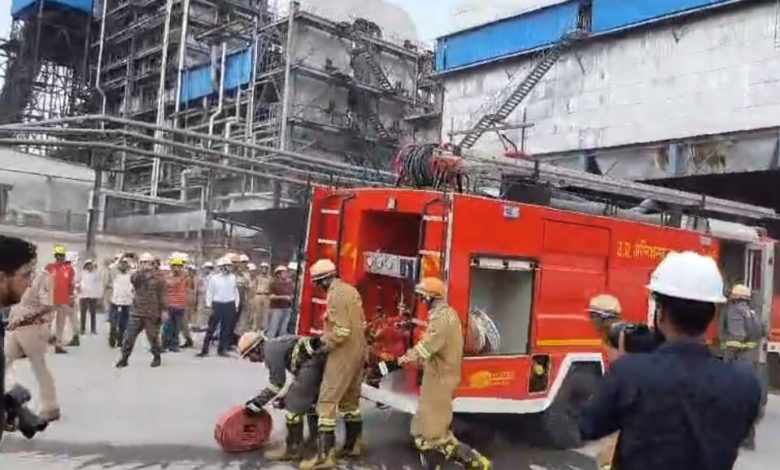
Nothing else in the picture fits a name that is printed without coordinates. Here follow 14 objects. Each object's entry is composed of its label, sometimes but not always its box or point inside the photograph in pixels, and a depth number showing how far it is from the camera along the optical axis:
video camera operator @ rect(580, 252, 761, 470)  2.30
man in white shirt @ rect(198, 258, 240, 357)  13.07
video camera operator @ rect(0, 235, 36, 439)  2.74
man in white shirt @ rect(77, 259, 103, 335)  14.48
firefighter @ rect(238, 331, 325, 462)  6.52
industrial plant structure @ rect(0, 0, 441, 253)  34.41
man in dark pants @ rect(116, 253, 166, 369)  10.88
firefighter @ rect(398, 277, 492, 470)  5.84
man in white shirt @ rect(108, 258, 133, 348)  13.23
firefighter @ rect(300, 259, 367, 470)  6.33
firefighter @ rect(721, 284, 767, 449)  8.62
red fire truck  6.44
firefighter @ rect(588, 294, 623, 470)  5.09
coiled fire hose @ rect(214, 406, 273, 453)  6.70
